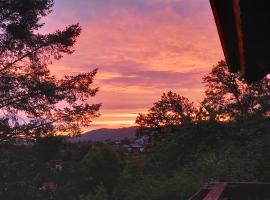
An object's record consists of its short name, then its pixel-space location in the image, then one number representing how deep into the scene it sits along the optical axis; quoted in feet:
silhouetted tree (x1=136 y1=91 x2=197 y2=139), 89.84
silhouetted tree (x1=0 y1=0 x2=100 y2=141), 39.55
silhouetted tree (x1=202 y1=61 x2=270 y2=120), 78.13
